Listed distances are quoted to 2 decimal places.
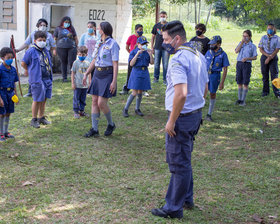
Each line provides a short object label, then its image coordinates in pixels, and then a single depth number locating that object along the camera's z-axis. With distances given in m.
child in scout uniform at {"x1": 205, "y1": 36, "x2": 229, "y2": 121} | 8.36
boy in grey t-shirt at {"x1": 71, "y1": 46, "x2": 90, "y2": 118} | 8.24
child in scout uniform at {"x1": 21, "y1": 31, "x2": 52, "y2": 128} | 7.38
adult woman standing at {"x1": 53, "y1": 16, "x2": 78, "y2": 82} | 12.09
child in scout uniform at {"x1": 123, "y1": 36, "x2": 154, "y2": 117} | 8.34
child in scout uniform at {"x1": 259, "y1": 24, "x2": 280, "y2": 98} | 10.73
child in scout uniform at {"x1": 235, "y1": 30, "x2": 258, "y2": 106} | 9.88
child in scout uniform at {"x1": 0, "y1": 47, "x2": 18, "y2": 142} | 6.58
